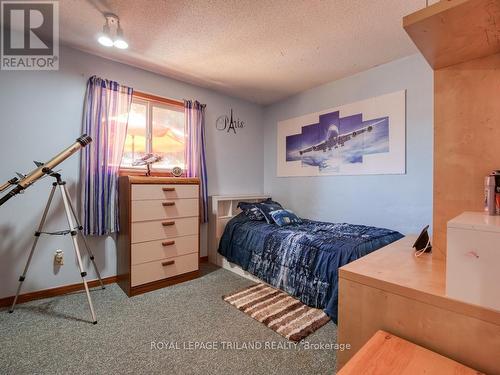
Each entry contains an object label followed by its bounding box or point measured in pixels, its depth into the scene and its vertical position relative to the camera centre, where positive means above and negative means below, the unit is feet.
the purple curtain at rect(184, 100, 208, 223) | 10.08 +1.71
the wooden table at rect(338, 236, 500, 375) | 2.42 -1.44
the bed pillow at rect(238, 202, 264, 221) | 9.91 -1.00
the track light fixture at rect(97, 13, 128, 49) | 6.25 +4.18
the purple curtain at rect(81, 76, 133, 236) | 7.79 +1.18
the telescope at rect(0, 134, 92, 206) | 5.95 +0.39
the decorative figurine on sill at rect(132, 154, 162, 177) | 8.64 +0.96
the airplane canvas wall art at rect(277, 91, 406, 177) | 8.55 +1.96
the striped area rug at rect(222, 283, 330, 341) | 5.67 -3.32
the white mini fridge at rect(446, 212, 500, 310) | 2.31 -0.74
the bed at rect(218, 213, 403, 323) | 6.27 -1.97
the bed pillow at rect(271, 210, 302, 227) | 9.34 -1.21
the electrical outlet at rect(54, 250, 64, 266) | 7.45 -2.21
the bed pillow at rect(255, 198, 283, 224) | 9.69 -0.89
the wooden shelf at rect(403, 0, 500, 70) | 2.52 +1.86
